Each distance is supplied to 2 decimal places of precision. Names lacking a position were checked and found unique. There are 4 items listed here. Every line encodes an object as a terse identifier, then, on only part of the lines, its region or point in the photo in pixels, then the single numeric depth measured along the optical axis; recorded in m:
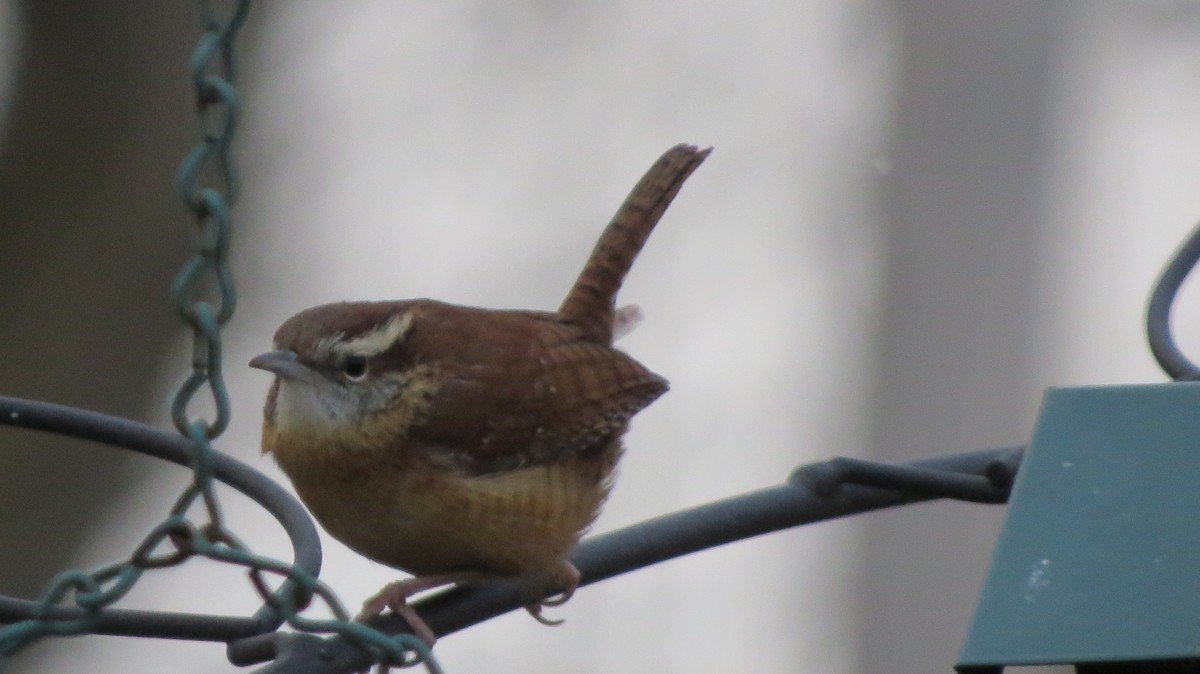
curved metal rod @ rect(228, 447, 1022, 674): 4.53
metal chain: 3.25
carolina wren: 5.79
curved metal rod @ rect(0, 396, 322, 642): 3.65
